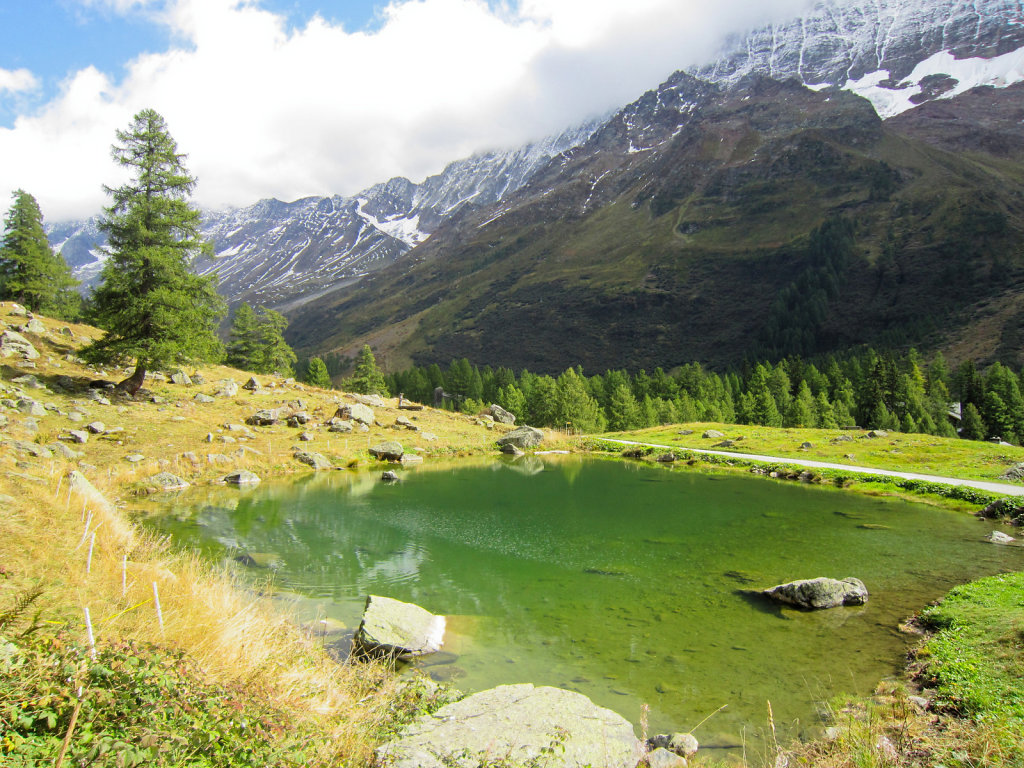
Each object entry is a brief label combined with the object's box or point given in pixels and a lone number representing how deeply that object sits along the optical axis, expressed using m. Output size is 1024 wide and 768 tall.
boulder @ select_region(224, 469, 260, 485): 31.69
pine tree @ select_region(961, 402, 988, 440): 71.12
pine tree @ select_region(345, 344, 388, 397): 86.25
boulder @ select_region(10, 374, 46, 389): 29.99
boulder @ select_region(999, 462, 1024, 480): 31.89
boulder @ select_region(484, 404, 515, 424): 76.25
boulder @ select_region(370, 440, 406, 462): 43.59
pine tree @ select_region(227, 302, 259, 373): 70.12
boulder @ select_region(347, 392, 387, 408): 54.06
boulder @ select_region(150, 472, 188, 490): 28.06
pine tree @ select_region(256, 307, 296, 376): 71.56
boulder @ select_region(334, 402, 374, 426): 47.28
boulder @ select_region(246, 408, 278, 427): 39.91
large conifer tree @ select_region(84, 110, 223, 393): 31.91
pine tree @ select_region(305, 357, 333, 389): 88.69
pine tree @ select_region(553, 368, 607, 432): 76.19
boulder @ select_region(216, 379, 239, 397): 41.91
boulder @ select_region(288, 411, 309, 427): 42.91
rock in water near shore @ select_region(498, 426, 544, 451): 58.34
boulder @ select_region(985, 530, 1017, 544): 21.08
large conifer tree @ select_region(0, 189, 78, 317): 47.41
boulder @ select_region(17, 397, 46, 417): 27.58
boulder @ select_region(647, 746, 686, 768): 7.70
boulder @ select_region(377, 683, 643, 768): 6.69
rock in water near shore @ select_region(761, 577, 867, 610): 14.70
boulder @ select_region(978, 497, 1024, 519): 24.99
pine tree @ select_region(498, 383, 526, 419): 87.50
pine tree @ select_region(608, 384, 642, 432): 84.75
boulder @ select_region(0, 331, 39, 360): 32.44
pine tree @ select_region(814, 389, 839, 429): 75.06
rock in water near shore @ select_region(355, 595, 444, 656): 11.35
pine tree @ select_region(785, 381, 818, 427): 75.56
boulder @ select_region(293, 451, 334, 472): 37.81
